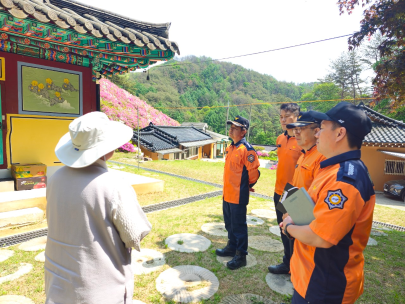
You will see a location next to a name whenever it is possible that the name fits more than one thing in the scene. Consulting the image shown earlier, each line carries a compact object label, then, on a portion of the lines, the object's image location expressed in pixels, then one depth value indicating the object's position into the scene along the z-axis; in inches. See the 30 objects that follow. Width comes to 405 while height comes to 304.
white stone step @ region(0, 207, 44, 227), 154.5
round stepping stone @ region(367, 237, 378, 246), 169.9
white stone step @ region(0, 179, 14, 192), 183.0
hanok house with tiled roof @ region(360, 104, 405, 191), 469.7
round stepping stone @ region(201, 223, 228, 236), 171.6
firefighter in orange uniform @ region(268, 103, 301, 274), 121.2
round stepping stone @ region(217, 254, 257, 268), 130.0
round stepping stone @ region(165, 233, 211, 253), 145.1
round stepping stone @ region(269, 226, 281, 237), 177.2
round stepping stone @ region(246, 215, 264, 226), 196.9
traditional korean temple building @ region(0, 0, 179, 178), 146.4
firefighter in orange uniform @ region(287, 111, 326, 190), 87.9
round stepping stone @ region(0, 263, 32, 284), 108.5
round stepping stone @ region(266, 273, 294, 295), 108.3
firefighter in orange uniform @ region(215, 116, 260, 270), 124.4
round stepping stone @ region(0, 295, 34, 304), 93.8
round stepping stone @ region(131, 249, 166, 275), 121.3
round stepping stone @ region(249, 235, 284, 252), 150.5
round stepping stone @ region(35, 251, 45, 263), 126.5
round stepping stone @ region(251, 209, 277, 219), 219.2
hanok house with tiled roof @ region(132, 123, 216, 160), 738.2
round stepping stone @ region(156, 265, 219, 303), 102.2
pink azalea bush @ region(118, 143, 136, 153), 698.2
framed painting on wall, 187.9
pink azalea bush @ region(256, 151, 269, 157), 1198.9
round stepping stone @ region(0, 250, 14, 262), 126.9
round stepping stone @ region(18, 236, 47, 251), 138.4
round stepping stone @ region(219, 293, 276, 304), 99.7
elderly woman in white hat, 52.5
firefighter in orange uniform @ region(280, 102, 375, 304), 50.6
